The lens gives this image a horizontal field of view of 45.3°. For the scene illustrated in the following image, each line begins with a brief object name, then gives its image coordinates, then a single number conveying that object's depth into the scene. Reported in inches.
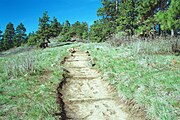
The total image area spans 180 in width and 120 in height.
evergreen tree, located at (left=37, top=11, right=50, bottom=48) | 1434.5
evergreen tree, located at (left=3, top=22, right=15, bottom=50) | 2473.4
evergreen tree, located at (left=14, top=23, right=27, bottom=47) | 2547.2
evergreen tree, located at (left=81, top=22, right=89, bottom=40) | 2145.2
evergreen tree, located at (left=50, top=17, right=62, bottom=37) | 2454.4
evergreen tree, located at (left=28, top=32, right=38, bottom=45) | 1448.1
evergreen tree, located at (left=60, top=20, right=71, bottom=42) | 1968.5
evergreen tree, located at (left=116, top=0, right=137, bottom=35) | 935.0
